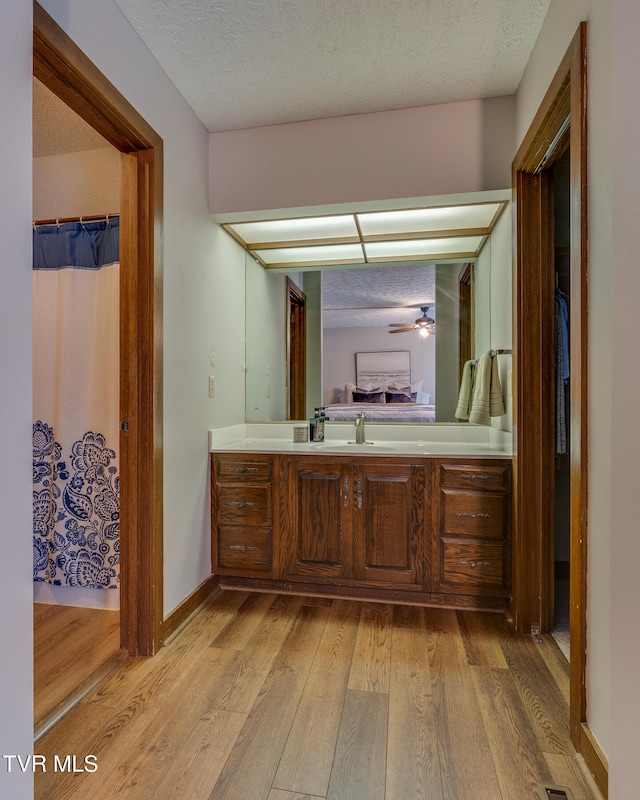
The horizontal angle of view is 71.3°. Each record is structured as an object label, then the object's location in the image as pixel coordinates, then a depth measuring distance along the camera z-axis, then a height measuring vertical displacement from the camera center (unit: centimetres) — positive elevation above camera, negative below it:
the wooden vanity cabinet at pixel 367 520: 224 -66
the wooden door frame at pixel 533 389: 204 +3
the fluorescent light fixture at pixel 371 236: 256 +101
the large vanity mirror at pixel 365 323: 278 +47
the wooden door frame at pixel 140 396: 191 +0
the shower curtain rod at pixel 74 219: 230 +92
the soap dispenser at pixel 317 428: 282 -21
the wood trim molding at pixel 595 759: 119 -102
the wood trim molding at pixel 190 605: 203 -105
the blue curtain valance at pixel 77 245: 230 +79
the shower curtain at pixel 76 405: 232 -5
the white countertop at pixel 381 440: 240 -29
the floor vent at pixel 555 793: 120 -108
